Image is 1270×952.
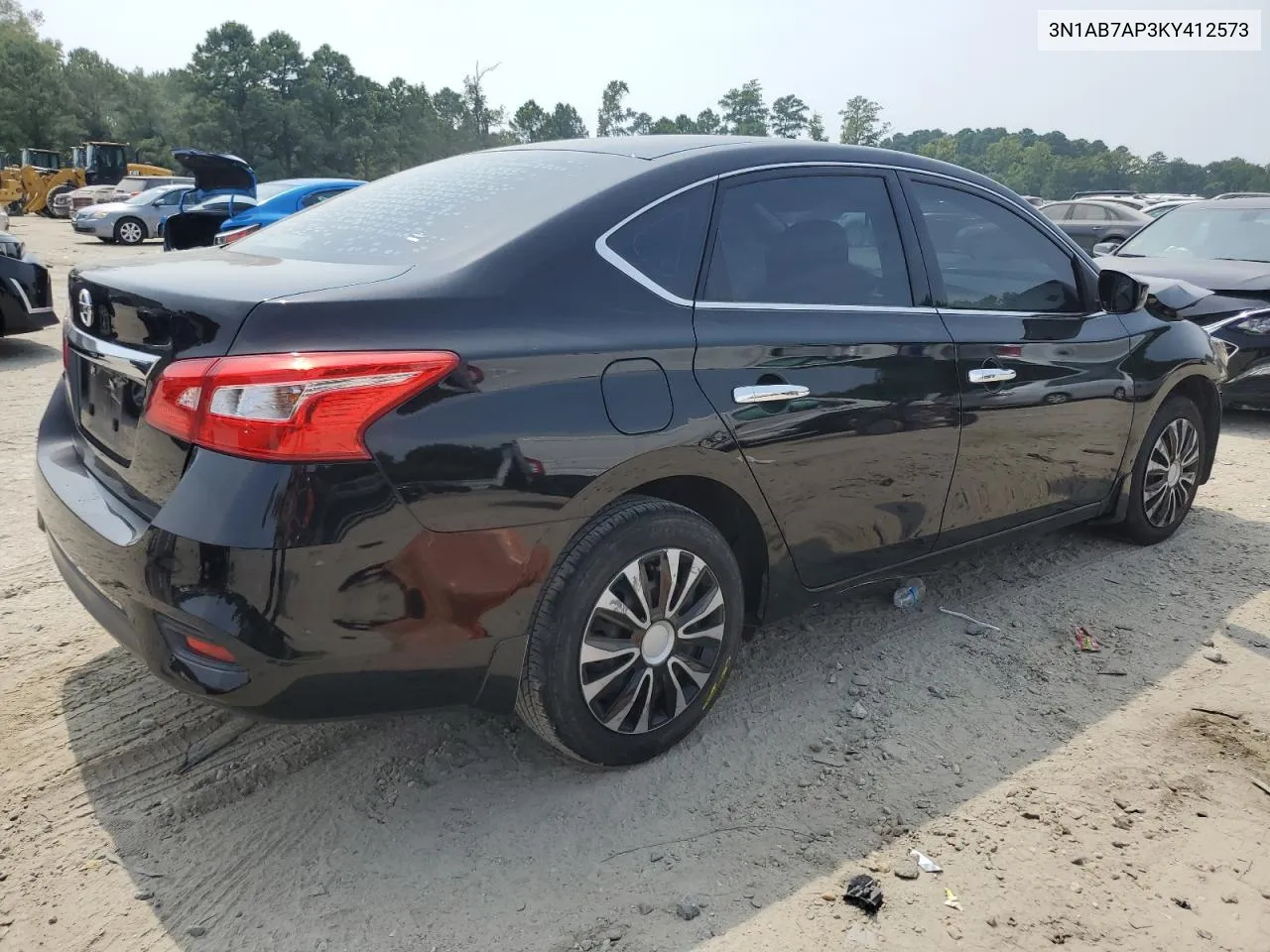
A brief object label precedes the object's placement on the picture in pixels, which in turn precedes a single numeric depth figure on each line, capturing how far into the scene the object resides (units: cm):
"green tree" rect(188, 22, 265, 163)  6494
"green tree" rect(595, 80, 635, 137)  9162
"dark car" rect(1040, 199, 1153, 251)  1733
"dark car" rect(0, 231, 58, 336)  788
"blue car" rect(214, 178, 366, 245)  961
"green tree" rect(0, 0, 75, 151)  5628
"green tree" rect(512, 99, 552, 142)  8706
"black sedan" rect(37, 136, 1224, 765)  211
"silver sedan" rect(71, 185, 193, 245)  2228
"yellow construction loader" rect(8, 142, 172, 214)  3253
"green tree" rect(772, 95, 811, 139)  9006
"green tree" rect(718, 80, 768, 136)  9462
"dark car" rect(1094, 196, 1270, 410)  708
